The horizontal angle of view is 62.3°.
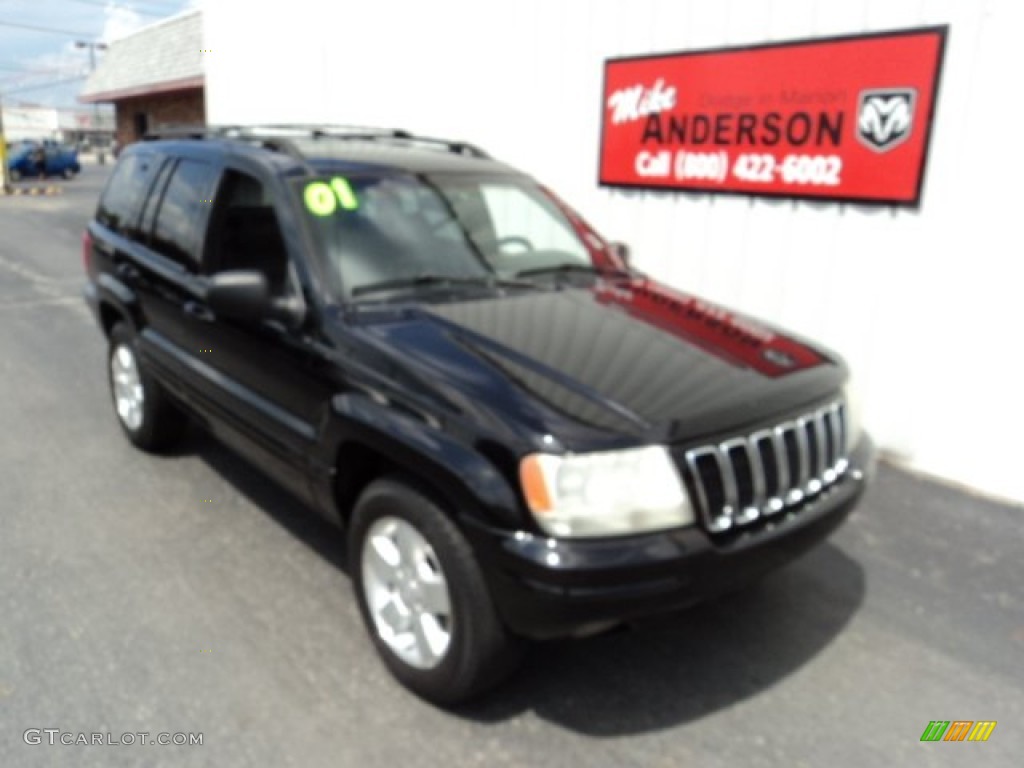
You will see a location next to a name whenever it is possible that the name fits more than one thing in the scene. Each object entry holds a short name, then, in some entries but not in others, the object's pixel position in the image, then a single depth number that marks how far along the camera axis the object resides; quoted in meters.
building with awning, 19.55
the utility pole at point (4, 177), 25.80
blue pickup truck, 35.81
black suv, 2.40
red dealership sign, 4.80
